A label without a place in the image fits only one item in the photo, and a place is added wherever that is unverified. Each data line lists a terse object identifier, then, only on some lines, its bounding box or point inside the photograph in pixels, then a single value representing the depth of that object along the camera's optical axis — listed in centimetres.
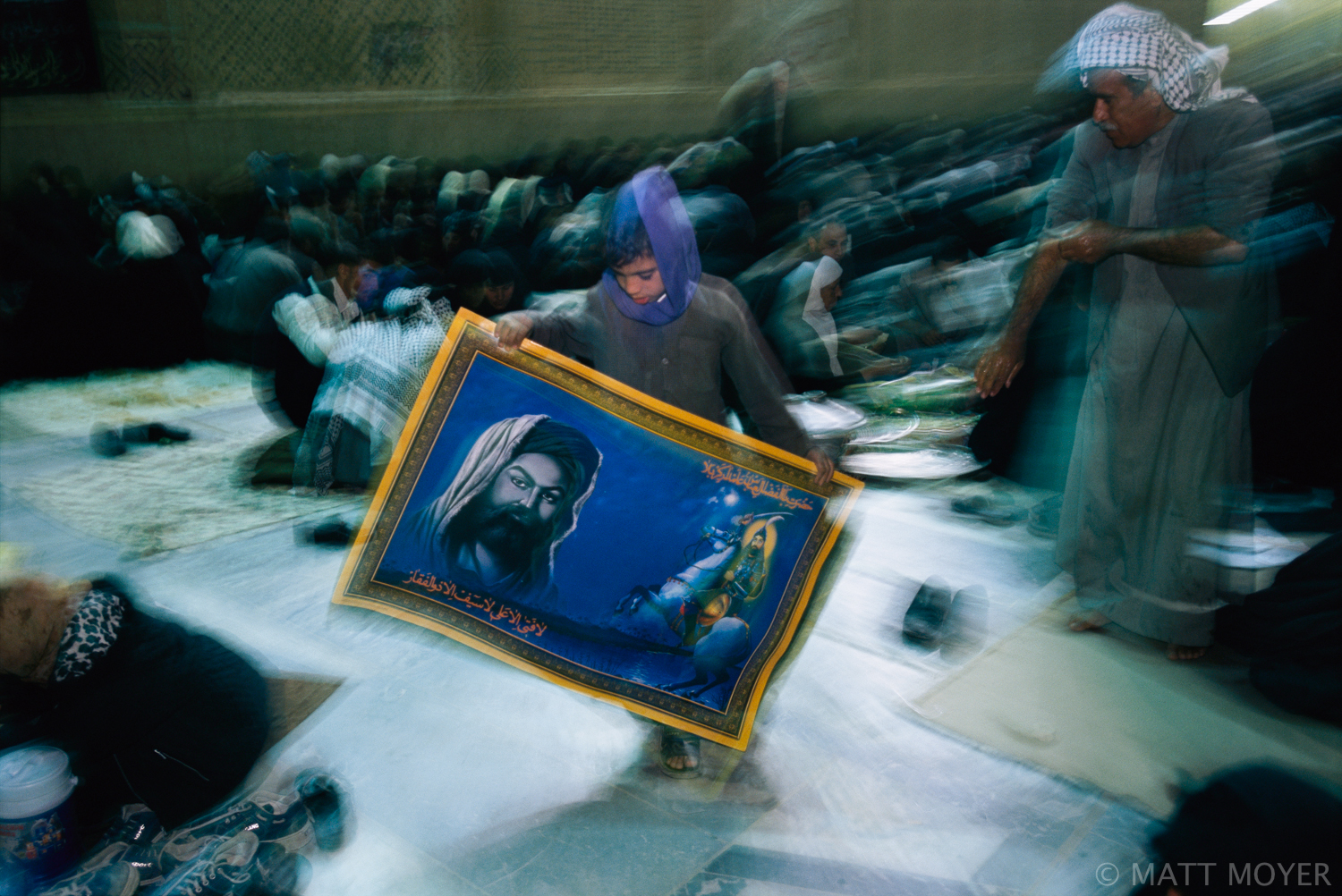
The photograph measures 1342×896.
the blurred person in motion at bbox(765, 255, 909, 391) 308
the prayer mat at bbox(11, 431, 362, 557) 354
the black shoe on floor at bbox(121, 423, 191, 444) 461
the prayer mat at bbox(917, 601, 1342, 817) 196
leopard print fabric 160
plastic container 147
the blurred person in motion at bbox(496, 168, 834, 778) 178
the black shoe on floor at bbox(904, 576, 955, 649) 257
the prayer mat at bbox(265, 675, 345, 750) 213
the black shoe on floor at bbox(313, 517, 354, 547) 335
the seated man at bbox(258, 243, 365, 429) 357
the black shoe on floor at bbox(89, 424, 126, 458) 447
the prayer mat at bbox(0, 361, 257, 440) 494
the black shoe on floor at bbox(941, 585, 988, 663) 251
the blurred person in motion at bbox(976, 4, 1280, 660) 202
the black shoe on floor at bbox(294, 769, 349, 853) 173
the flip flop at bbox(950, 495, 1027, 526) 327
